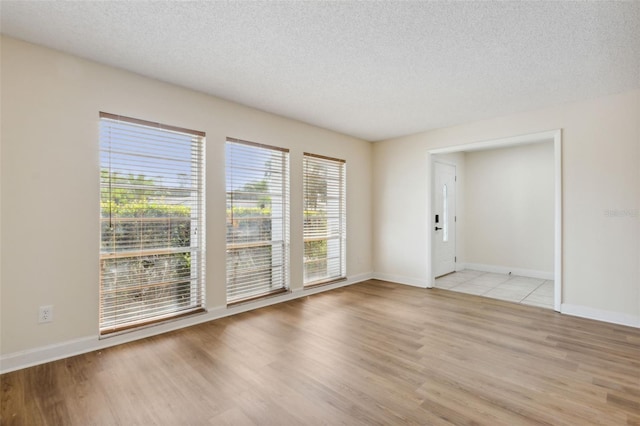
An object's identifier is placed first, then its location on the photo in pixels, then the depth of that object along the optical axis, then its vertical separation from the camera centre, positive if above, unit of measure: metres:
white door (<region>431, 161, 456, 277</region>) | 5.79 -0.15
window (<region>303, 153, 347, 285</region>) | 4.79 -0.12
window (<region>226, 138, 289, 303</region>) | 3.81 -0.10
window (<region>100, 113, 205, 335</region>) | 2.91 -0.10
